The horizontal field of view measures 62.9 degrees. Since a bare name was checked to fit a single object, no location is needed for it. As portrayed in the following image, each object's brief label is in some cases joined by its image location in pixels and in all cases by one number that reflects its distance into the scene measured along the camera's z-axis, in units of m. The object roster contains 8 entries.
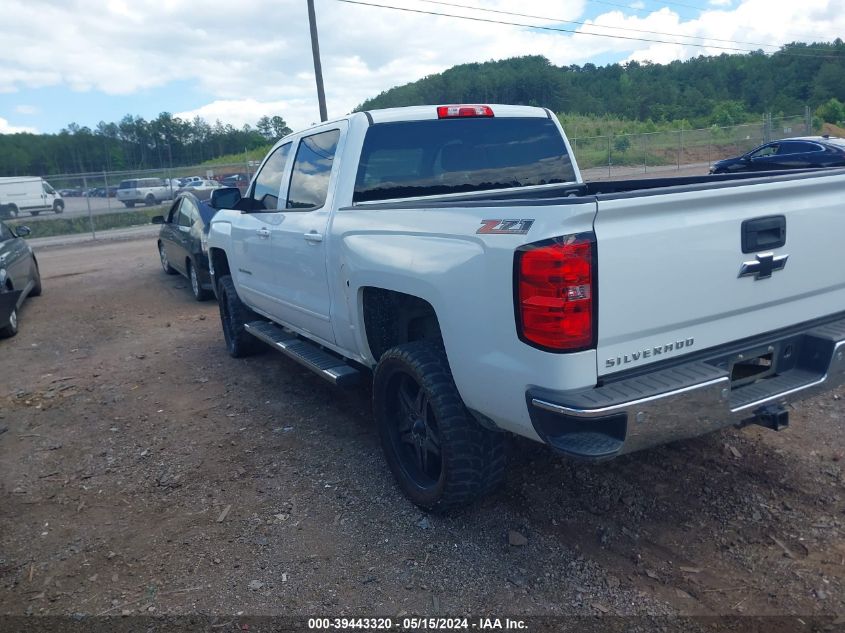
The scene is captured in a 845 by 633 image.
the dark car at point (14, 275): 8.29
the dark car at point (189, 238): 9.71
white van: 30.07
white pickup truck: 2.63
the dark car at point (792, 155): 16.19
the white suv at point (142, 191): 29.25
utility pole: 19.83
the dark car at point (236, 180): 29.51
